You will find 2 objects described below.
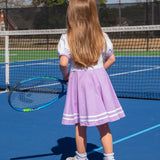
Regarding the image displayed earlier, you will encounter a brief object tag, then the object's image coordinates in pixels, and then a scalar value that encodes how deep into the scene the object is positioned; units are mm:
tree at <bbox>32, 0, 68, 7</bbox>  27016
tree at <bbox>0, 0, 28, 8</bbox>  37144
